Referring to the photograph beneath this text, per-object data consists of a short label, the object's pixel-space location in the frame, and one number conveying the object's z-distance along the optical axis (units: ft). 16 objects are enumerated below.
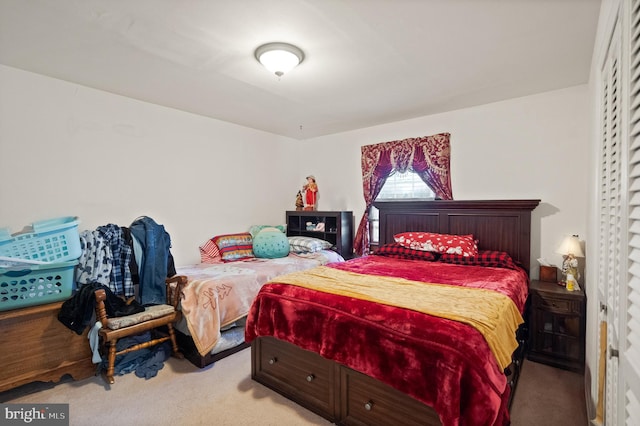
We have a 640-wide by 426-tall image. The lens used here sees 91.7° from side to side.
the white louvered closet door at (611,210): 3.94
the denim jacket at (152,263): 9.21
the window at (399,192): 12.94
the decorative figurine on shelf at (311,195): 15.92
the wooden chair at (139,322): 7.88
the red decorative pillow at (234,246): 12.64
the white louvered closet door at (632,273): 2.98
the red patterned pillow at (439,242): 10.43
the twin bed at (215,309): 8.77
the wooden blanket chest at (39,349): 7.27
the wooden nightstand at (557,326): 8.42
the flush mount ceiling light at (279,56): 7.06
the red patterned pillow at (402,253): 10.93
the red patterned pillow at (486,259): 9.81
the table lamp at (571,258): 8.83
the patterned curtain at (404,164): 12.05
